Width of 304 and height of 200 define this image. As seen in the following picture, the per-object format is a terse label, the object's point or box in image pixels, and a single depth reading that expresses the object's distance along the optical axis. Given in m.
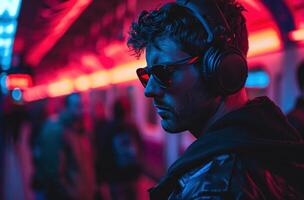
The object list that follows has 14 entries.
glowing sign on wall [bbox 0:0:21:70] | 2.66
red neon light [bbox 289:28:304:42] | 4.05
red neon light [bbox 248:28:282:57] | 4.39
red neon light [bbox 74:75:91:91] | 12.18
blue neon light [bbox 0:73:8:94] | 4.36
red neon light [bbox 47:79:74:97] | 14.94
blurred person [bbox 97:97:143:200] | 4.77
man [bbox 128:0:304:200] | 1.12
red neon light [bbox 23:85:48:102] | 19.29
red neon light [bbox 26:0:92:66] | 3.15
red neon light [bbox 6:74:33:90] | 4.39
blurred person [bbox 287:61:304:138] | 2.59
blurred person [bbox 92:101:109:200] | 4.84
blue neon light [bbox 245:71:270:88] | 4.61
